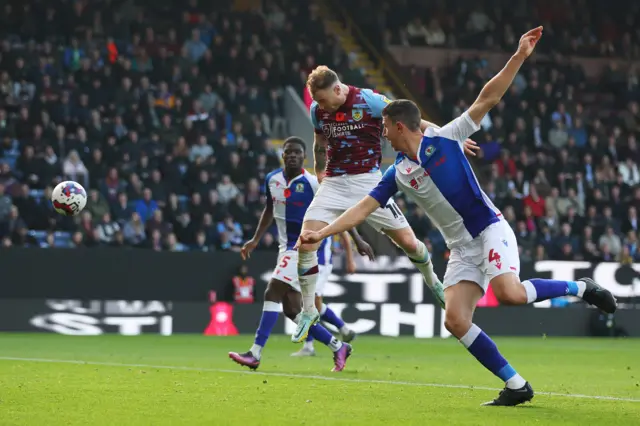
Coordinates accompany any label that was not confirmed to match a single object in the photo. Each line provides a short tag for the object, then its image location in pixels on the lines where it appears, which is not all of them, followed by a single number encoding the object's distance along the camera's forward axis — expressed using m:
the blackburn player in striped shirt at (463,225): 8.10
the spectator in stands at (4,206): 19.66
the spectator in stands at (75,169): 20.70
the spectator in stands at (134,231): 20.33
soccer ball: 12.33
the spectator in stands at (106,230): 20.14
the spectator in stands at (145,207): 20.97
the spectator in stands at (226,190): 22.12
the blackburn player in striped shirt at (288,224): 12.23
